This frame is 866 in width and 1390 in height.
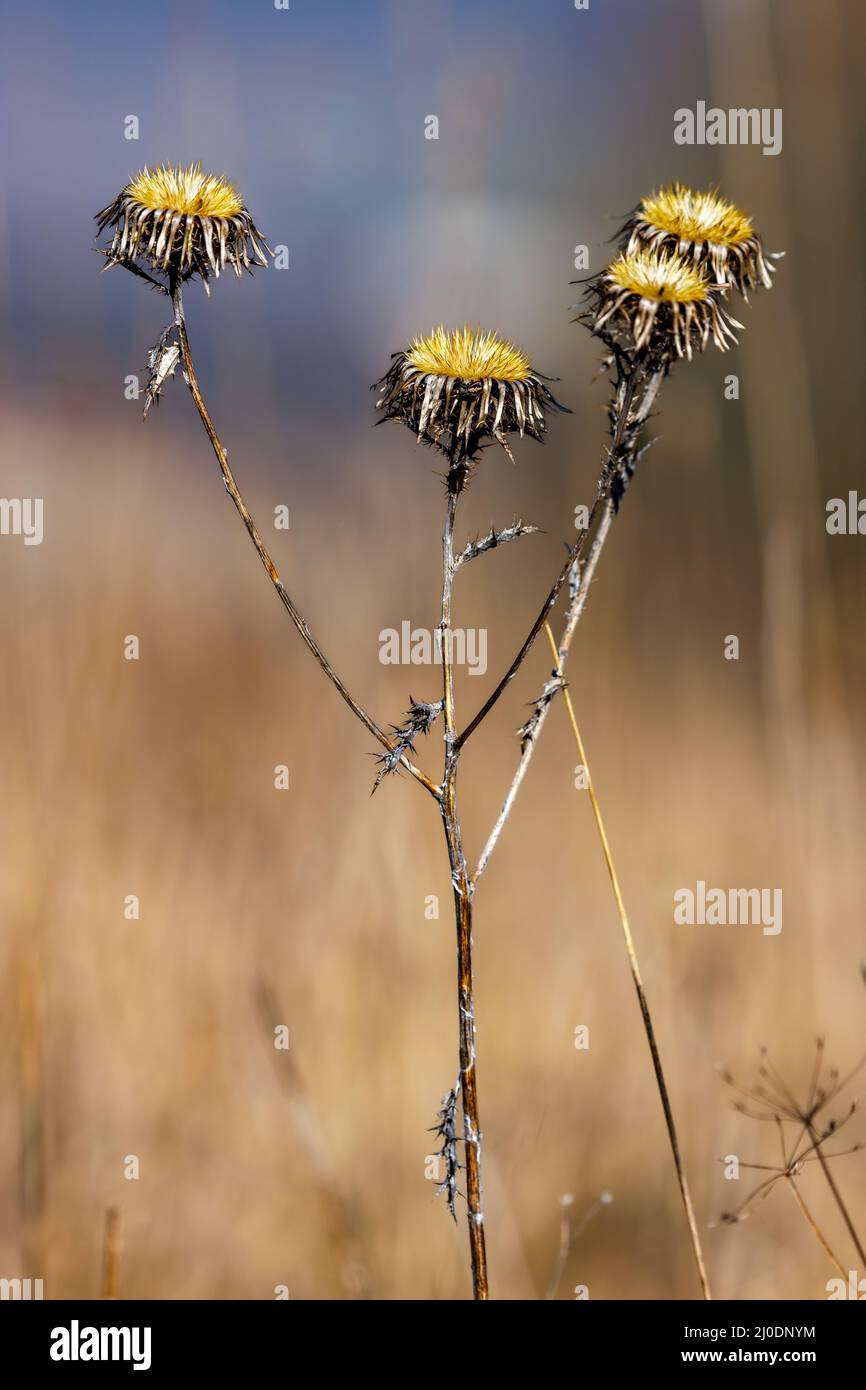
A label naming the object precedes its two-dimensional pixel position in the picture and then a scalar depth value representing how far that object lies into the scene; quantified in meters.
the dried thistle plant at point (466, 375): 1.06
